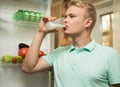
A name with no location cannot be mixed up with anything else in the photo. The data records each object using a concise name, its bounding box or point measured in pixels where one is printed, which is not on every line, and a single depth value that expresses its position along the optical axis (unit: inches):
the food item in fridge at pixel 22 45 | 68.1
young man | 56.1
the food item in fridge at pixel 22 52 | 65.4
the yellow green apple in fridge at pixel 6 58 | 62.9
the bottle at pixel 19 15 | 66.6
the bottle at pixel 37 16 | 69.9
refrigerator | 67.6
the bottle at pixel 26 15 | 67.3
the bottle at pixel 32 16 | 68.6
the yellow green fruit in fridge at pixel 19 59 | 65.1
